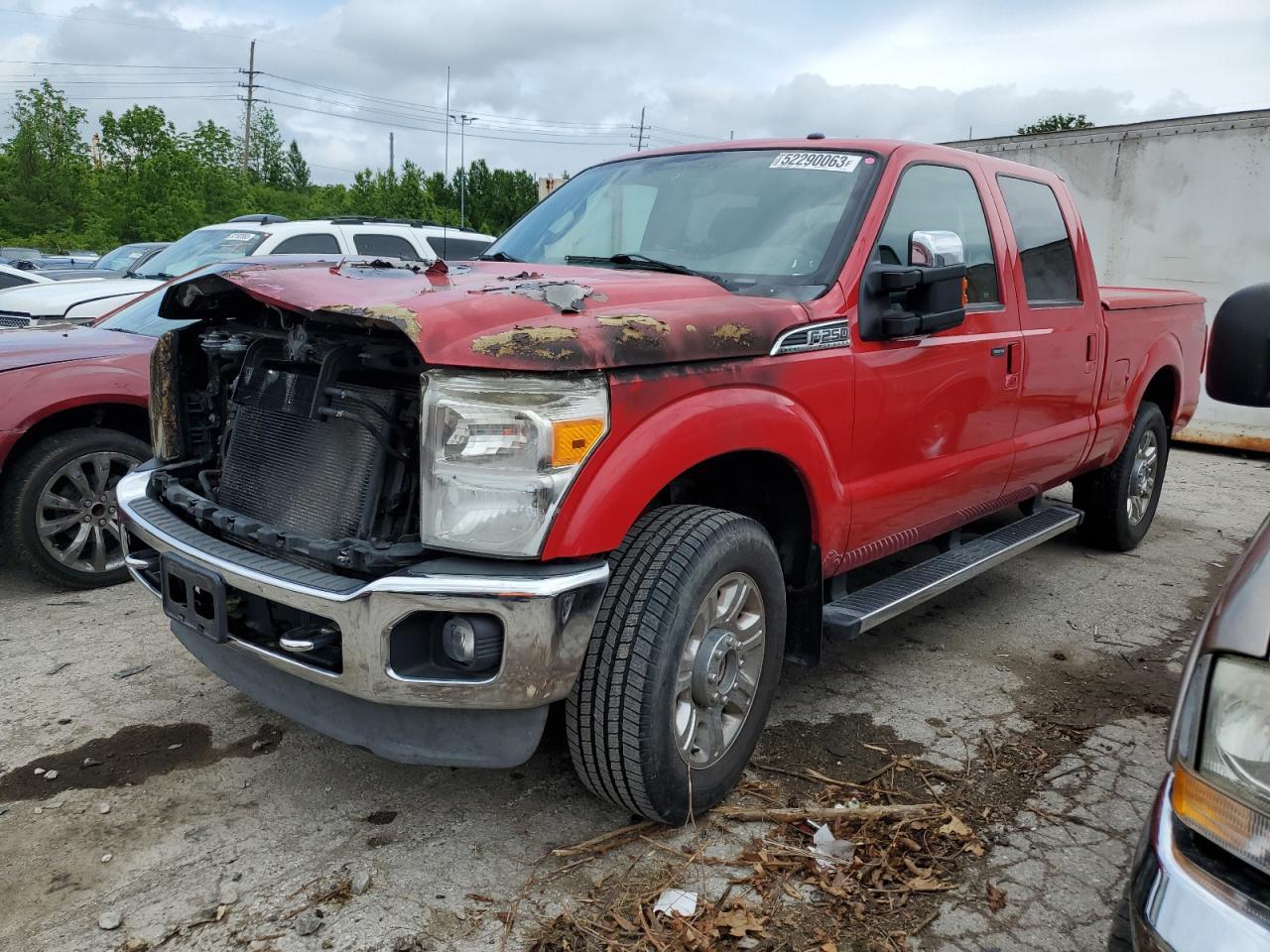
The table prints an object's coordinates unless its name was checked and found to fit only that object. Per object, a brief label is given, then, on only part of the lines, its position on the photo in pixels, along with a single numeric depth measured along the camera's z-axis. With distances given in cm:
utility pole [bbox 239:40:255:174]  5412
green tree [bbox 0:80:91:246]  3672
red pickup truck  227
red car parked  450
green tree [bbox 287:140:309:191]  7994
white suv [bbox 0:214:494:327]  834
